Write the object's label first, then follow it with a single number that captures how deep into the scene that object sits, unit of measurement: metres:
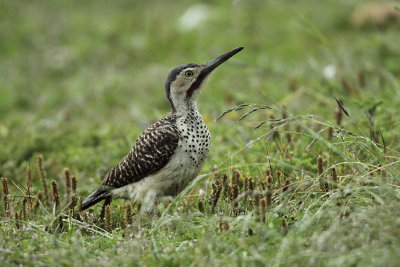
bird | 8.66
